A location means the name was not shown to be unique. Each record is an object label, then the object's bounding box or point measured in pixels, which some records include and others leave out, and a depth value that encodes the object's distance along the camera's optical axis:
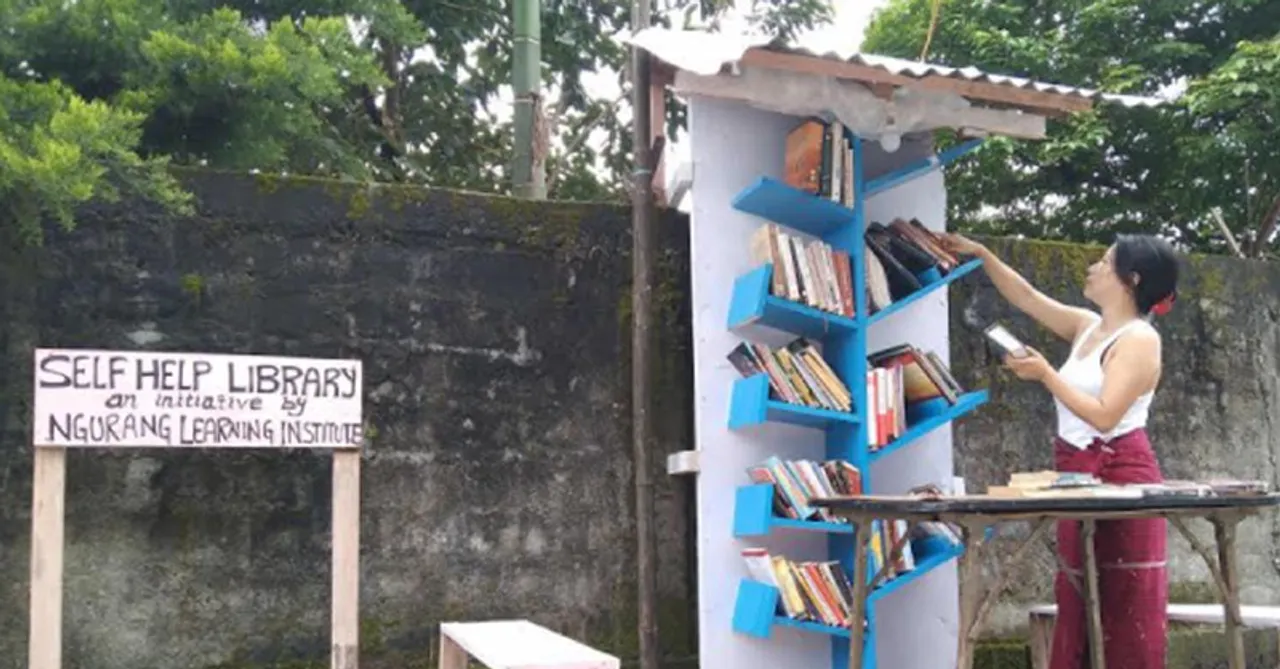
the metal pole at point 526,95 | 5.04
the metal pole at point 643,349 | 4.06
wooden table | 2.75
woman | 3.29
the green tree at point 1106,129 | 8.47
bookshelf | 3.85
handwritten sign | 3.00
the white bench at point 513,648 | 2.82
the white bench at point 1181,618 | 4.08
